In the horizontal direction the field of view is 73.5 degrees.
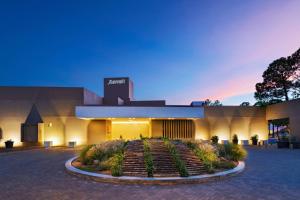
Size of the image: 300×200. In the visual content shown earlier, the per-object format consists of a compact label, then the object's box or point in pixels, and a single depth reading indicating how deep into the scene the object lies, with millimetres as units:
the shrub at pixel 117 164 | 7393
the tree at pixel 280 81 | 24036
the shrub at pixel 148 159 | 7519
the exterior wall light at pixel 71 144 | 18719
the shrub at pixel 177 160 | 7367
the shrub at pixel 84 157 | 9512
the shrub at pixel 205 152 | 8374
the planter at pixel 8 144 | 18175
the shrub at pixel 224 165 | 8840
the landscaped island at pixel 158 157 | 7837
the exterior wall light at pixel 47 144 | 18767
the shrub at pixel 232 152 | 10497
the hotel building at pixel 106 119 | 18399
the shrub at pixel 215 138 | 19753
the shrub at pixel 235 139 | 20439
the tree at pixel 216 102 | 56234
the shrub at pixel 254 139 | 20722
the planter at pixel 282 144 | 18533
